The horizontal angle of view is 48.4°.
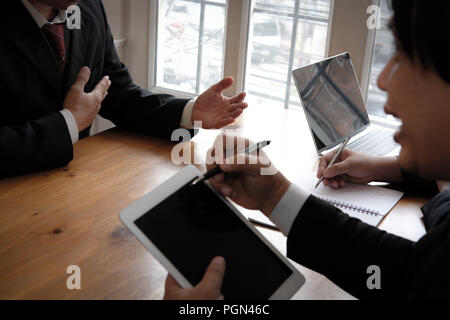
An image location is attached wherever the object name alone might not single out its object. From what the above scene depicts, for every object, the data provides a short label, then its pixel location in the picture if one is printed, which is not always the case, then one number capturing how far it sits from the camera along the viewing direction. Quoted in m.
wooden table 0.86
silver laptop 1.40
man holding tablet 0.68
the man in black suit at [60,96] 1.28
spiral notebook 1.13
